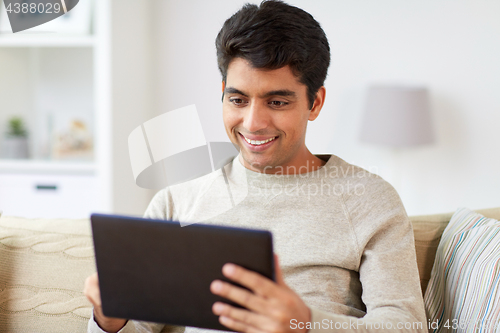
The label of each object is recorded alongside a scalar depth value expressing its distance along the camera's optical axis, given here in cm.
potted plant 245
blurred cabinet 226
